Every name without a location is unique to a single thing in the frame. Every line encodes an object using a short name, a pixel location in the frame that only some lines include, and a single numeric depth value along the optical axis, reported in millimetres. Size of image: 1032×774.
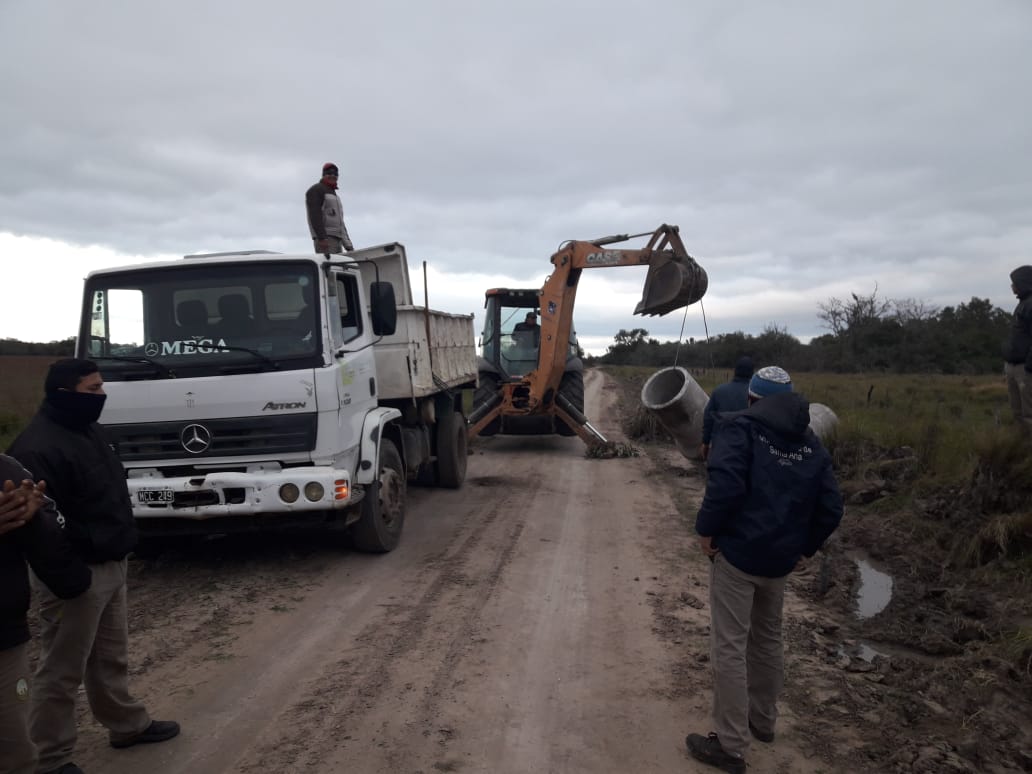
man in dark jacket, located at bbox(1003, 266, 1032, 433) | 7035
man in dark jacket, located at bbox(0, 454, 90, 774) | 2699
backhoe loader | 10172
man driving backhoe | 14125
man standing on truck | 8055
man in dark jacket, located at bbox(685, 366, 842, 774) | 3547
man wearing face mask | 3250
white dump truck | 5840
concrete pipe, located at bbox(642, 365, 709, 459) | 9266
